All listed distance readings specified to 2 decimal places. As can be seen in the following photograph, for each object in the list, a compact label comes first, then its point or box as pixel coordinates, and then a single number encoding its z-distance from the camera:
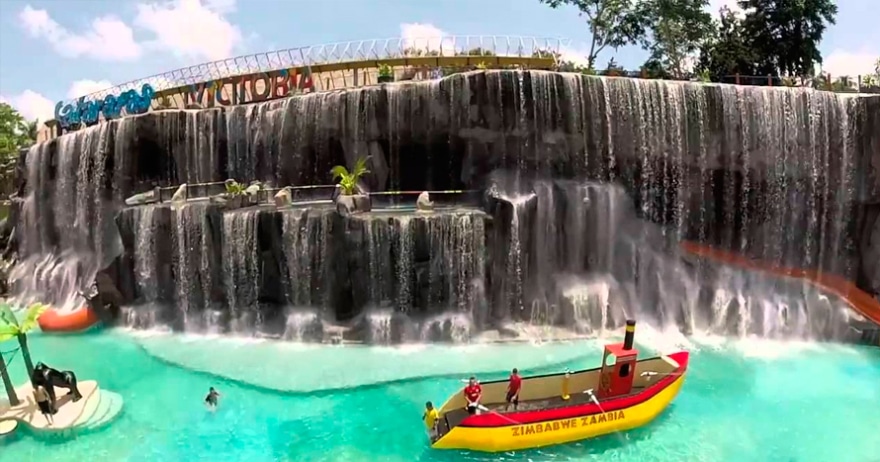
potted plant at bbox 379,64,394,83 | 31.98
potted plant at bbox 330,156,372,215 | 23.34
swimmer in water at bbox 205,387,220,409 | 17.06
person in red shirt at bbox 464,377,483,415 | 14.48
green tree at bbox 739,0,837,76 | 46.22
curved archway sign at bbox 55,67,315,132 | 33.94
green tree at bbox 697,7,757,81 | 47.22
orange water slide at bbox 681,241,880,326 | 25.22
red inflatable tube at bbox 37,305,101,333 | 25.22
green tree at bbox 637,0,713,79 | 45.59
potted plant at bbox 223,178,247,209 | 25.51
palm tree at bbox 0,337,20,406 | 16.33
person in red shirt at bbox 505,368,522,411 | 15.08
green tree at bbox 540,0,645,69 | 46.12
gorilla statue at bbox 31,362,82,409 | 16.48
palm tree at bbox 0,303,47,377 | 16.47
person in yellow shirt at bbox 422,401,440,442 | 14.51
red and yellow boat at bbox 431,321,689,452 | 14.36
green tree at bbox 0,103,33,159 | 57.47
